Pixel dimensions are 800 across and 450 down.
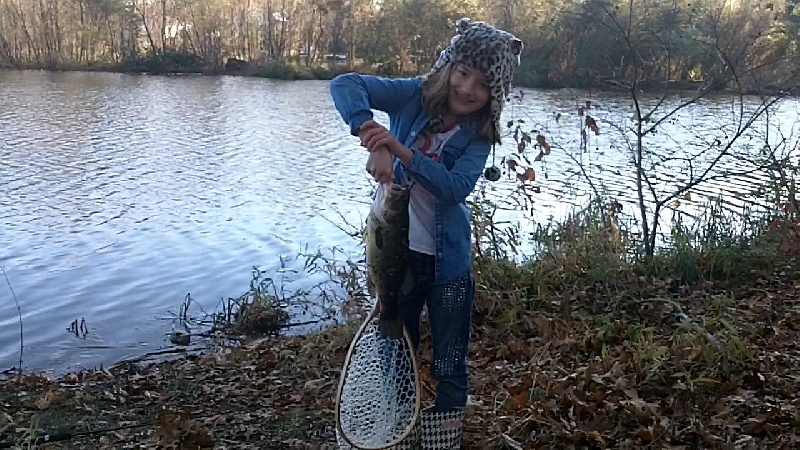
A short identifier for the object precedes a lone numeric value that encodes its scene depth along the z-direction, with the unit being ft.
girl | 10.20
